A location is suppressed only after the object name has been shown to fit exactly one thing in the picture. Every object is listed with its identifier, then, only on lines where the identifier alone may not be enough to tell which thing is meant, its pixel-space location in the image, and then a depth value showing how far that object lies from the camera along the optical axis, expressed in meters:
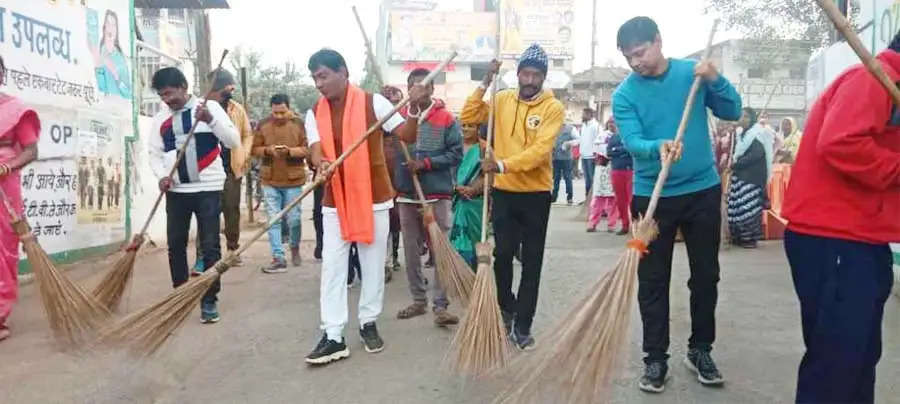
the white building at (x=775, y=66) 28.05
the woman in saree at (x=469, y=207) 5.04
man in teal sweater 3.45
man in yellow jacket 4.17
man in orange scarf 4.07
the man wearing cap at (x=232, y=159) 6.15
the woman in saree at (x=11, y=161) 4.50
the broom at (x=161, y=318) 3.81
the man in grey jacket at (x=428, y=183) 5.16
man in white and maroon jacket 4.87
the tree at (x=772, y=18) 25.67
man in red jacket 2.46
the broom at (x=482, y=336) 3.76
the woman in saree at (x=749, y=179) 8.20
